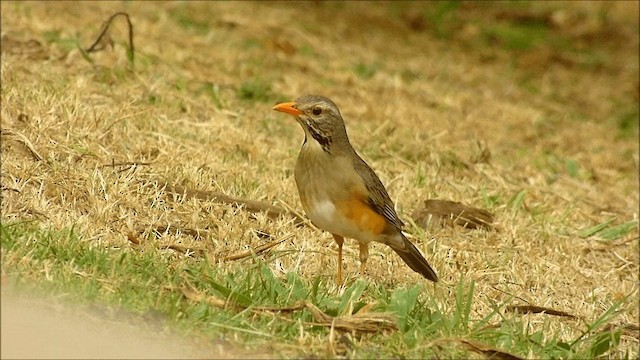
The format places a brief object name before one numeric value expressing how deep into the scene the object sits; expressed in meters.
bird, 11.22
